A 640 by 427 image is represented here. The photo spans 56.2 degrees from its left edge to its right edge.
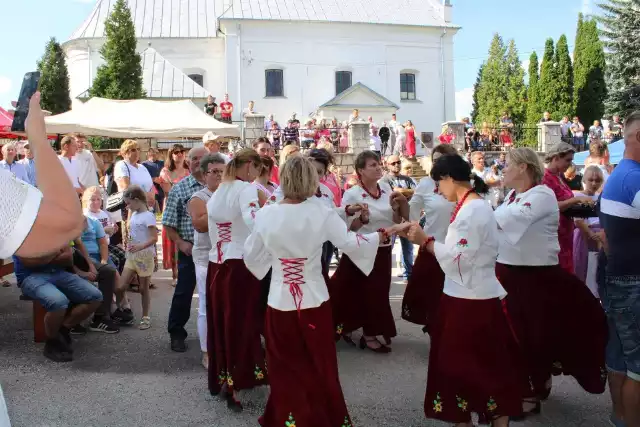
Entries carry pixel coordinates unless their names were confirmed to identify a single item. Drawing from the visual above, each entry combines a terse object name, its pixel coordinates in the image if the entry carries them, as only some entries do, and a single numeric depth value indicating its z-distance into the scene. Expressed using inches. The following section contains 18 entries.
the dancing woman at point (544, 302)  172.4
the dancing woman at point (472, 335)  150.9
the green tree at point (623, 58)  1412.4
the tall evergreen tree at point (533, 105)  1491.1
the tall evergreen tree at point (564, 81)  1440.7
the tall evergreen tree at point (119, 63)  1170.0
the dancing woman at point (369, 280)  243.9
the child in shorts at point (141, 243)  282.0
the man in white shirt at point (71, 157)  374.3
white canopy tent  539.5
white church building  1449.3
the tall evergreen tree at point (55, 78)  1440.7
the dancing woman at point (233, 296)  187.9
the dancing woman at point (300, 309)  152.3
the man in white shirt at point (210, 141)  318.8
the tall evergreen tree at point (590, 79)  1428.4
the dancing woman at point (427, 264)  239.1
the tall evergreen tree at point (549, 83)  1451.8
